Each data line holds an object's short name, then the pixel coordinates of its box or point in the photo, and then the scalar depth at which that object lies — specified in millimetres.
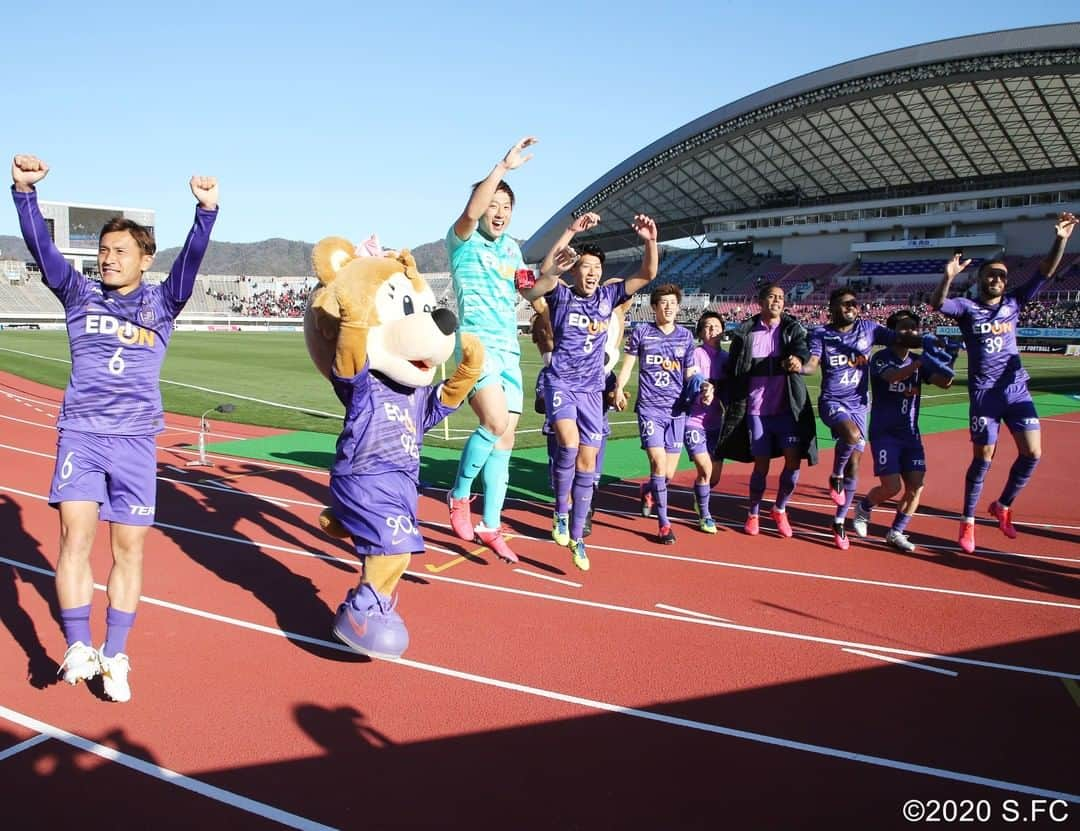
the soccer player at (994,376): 6844
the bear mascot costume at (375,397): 4184
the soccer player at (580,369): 6312
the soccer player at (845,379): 7188
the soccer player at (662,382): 7281
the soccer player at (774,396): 7379
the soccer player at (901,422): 6941
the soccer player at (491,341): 5883
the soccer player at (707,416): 7590
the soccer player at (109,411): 3926
